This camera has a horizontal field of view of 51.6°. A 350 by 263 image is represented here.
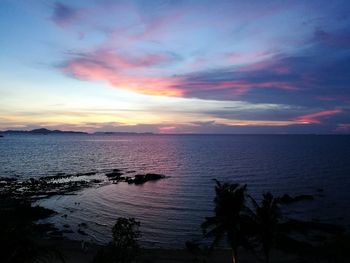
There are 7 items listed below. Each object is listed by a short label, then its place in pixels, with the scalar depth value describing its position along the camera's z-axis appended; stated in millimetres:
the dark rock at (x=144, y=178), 122012
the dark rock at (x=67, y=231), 67025
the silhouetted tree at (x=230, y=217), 39281
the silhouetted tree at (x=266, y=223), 39906
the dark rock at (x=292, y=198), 88375
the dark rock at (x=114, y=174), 137375
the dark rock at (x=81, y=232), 66250
